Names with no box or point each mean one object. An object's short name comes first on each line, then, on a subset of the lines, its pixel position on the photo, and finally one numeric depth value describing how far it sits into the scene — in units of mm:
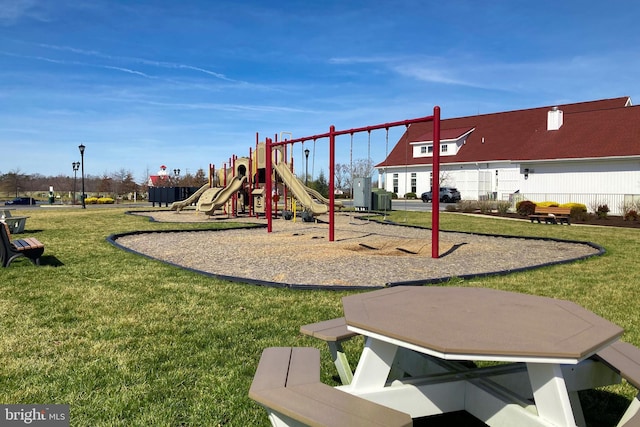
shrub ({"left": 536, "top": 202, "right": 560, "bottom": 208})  23500
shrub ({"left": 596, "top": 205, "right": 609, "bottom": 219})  21634
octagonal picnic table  2117
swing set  9031
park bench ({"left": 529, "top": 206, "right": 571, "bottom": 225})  19266
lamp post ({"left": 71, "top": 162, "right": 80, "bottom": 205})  49712
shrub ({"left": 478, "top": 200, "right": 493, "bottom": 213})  26500
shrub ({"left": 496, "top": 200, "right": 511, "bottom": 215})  25672
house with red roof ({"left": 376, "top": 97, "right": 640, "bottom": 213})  26984
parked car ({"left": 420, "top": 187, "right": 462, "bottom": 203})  39038
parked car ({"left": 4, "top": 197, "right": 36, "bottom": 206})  46438
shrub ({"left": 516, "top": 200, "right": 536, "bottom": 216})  23469
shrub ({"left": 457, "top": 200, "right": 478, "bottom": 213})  27219
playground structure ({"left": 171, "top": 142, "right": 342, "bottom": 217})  18625
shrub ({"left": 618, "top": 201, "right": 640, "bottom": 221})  20402
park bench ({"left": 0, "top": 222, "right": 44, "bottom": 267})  7474
